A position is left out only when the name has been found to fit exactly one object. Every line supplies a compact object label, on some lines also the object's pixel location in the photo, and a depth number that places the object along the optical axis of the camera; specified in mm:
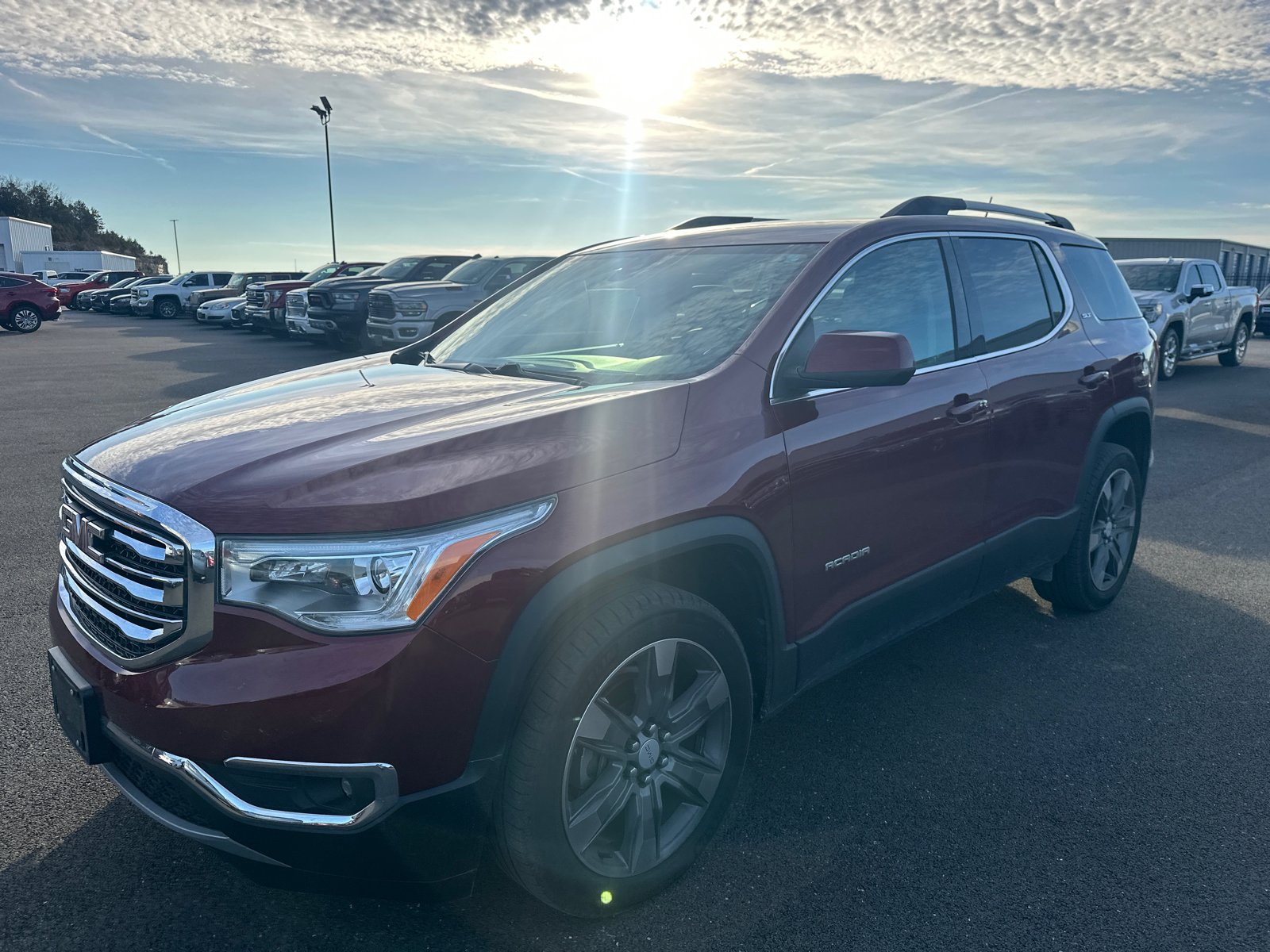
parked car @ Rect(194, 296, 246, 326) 31844
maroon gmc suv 2033
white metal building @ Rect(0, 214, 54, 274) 69938
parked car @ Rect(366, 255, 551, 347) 15312
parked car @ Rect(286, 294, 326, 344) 19047
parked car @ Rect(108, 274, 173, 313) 40781
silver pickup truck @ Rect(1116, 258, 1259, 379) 14227
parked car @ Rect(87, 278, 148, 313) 43500
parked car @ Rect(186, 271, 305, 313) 33500
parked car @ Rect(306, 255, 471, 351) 17953
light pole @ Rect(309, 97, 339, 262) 51469
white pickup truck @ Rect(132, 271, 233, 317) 37719
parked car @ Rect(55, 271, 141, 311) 44250
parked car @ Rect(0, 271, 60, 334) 28625
